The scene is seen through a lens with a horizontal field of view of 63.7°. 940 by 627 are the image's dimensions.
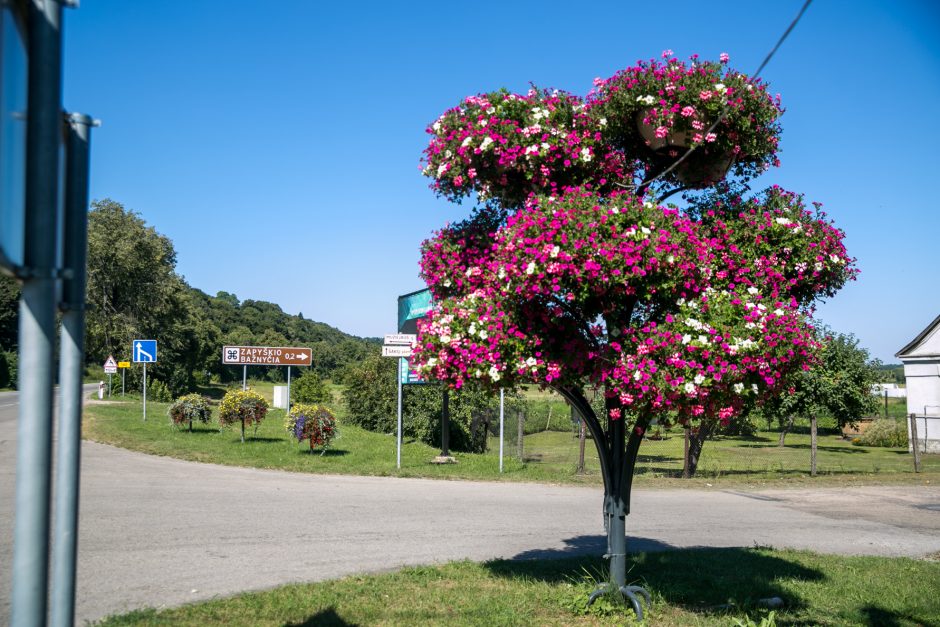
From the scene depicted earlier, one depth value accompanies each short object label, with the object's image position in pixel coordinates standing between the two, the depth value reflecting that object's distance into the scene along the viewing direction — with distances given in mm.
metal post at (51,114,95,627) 2576
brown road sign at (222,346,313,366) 26500
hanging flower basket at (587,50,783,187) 5703
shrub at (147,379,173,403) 40969
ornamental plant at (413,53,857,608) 5133
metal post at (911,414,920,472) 20262
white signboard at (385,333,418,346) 15141
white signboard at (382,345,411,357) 15102
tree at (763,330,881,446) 20062
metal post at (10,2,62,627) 2236
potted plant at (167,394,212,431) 21391
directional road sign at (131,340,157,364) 21547
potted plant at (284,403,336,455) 17797
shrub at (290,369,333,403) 43188
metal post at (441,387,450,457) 17719
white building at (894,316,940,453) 34469
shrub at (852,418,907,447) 39656
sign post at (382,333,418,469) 15109
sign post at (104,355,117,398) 27878
